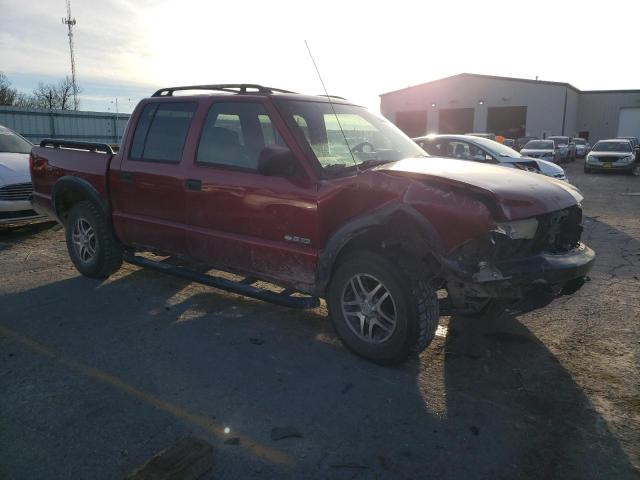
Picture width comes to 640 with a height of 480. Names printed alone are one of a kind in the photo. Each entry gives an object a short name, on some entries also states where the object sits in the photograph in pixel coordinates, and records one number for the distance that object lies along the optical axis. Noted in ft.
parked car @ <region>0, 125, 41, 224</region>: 25.49
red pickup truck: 10.70
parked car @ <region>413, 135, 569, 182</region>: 32.12
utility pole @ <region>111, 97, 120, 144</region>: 77.66
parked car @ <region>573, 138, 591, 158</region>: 123.09
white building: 141.69
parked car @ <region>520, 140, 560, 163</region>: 74.13
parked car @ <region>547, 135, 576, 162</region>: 100.08
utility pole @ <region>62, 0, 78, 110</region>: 157.69
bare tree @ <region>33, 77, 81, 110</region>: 166.30
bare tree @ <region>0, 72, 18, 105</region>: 154.03
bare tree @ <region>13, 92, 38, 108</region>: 158.94
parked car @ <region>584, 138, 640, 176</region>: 73.67
